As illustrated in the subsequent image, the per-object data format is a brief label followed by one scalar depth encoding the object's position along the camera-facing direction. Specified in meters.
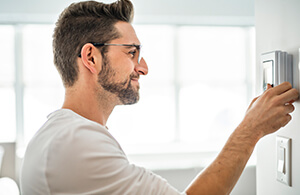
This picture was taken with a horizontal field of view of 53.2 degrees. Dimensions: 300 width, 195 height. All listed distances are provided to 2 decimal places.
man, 0.73
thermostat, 0.90
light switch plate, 0.93
